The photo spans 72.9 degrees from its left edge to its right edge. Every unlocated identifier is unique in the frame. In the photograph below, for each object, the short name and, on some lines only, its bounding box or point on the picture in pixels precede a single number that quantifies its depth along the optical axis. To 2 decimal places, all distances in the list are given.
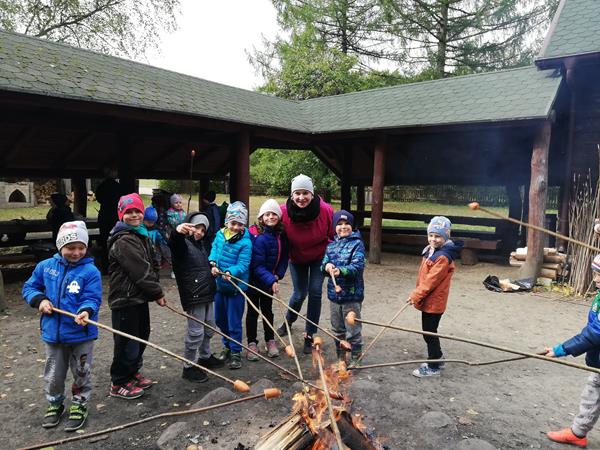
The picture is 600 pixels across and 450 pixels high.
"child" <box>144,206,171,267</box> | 6.97
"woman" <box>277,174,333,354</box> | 4.18
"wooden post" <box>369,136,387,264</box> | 9.80
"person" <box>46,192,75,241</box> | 7.34
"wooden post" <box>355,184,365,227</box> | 13.96
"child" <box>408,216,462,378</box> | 3.84
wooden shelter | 6.90
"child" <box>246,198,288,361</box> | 4.14
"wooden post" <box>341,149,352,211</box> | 12.87
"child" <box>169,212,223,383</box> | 3.76
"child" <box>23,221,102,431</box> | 3.02
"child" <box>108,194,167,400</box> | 3.34
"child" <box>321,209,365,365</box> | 3.98
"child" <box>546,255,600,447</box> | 2.69
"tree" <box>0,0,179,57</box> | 18.02
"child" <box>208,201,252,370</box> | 4.03
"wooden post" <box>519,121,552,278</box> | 7.83
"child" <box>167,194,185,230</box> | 7.44
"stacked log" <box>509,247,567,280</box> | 7.96
